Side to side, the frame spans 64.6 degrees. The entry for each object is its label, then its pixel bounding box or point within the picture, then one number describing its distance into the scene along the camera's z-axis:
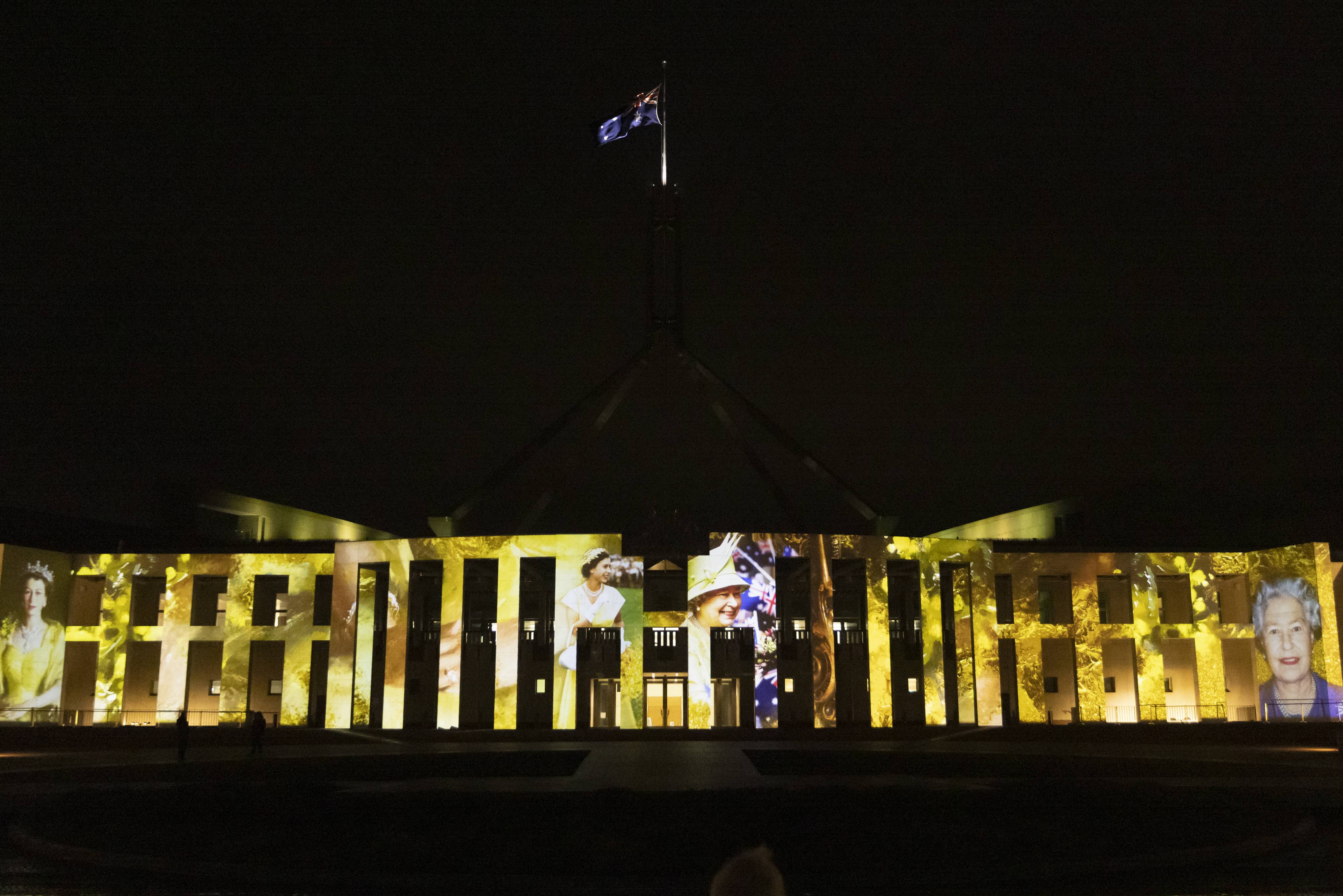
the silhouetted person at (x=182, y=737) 26.50
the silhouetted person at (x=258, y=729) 28.14
